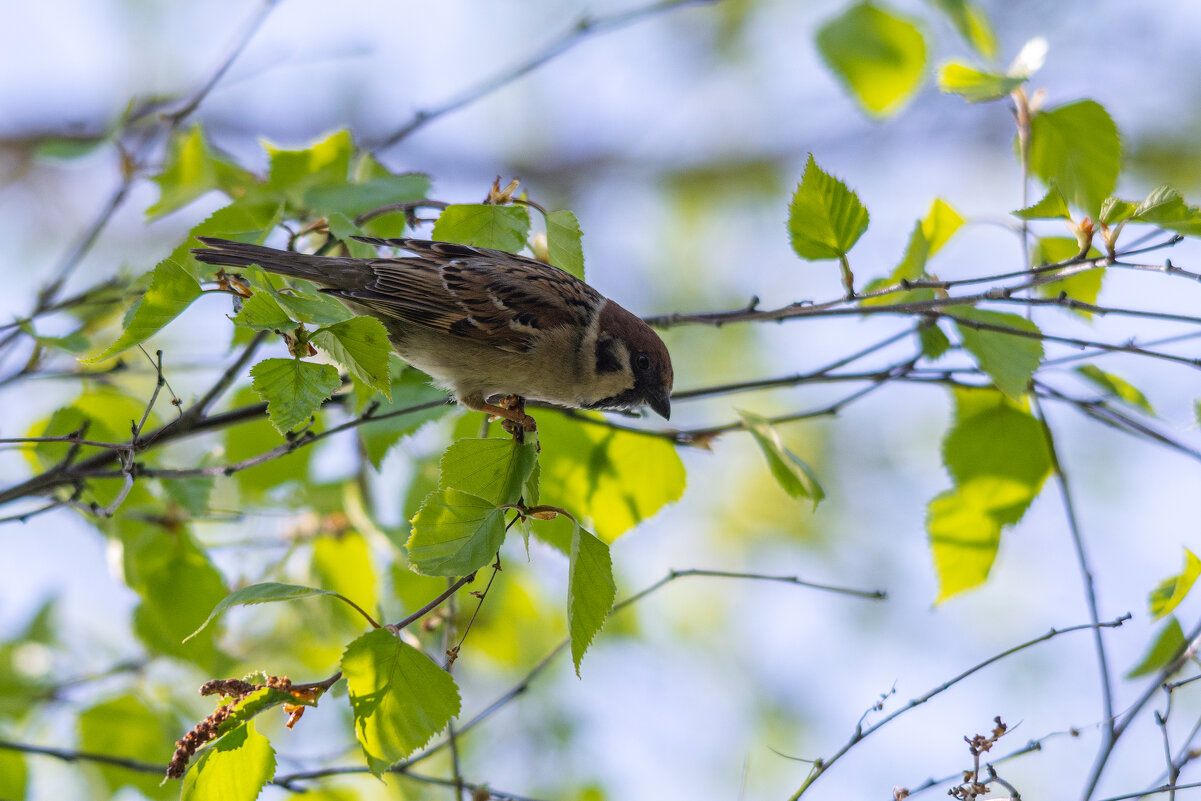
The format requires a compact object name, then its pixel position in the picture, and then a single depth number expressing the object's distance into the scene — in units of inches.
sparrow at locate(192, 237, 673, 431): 217.2
